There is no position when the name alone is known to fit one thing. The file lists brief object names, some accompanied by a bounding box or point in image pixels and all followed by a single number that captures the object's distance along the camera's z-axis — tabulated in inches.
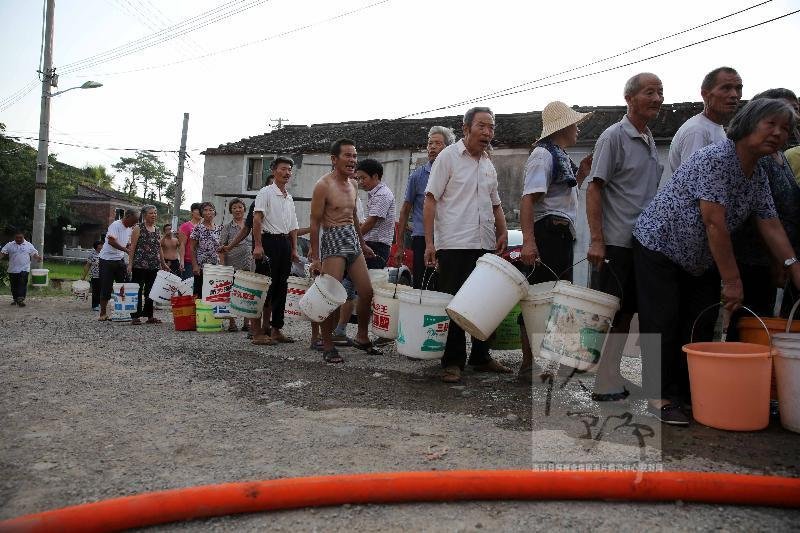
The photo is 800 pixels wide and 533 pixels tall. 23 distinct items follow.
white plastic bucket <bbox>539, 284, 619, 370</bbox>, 131.8
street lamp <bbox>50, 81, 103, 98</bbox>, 740.0
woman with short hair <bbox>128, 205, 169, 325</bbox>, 323.3
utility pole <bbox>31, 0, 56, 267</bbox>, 673.0
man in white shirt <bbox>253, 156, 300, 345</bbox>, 236.7
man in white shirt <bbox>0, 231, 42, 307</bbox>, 440.8
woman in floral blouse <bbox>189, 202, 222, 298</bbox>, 323.9
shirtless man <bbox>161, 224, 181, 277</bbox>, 395.5
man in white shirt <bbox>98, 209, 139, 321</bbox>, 339.7
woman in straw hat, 160.1
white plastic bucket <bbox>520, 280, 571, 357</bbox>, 146.1
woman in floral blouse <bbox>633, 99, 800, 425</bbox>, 116.6
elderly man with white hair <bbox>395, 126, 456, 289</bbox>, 213.3
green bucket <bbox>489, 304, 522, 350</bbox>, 185.3
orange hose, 77.4
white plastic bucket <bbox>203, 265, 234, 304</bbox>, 262.7
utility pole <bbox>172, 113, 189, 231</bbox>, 932.6
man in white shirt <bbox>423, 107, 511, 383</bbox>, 164.9
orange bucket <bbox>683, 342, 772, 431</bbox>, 110.3
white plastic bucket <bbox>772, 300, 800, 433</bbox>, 111.9
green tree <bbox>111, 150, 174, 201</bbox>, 2687.0
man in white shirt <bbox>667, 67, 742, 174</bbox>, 141.4
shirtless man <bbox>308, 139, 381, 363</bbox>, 194.9
